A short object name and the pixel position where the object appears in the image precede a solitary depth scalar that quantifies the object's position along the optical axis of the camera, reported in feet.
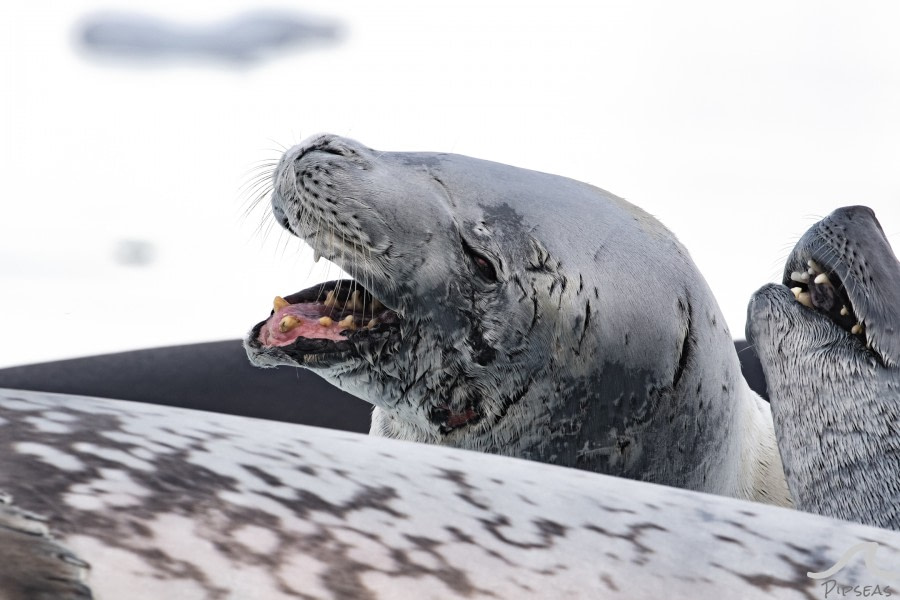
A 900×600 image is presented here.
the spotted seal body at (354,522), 19.64
